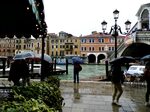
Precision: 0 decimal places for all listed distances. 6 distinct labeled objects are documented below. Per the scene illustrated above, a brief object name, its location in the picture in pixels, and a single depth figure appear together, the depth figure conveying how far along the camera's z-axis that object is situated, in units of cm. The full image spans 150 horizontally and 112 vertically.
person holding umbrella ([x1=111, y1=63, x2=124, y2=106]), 401
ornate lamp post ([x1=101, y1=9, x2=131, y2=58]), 669
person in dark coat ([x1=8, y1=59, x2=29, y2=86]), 475
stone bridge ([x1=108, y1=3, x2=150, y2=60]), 2030
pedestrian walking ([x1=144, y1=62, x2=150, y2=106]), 402
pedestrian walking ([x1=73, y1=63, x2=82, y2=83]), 704
